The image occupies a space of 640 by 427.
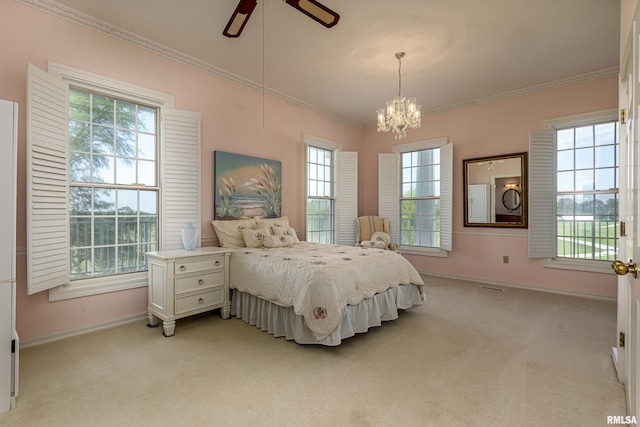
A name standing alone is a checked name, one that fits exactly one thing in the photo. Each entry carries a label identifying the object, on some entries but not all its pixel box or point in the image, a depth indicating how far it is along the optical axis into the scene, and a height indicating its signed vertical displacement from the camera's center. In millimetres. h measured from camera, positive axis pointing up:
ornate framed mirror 4562 +362
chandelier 3357 +1105
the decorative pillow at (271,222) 4106 -134
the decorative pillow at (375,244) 4939 -505
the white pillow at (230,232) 3713 -243
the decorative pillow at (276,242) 3713 -362
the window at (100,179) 2479 +324
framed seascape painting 3879 +361
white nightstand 2834 -717
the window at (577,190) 4027 +336
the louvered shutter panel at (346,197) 5648 +302
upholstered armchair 5216 -294
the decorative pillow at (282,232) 3986 -256
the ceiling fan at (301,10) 2213 +1563
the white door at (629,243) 1212 -131
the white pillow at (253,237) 3715 -303
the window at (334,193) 5445 +377
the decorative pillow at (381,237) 5160 -411
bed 2521 -695
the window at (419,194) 5195 +355
